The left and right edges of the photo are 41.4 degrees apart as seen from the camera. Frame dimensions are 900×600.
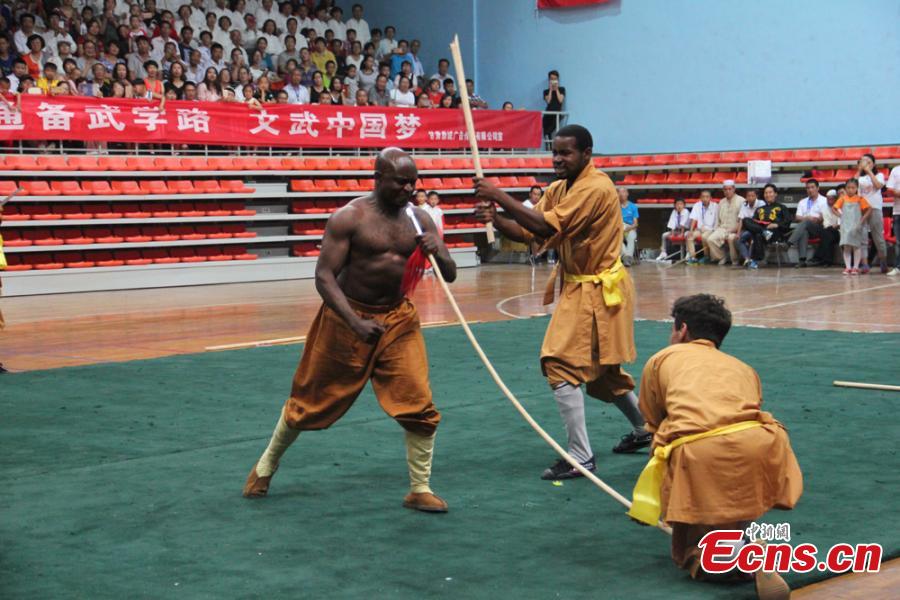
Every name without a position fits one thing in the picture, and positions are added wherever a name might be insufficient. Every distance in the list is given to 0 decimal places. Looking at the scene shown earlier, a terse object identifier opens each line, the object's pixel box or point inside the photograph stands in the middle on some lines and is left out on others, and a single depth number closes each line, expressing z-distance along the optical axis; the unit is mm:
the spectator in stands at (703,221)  21281
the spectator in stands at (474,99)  24234
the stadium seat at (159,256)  18906
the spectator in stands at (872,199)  18250
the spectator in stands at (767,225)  20078
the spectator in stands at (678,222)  22094
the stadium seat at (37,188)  17703
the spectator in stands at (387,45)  24906
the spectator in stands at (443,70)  24714
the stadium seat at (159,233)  18984
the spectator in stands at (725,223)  20766
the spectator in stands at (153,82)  18906
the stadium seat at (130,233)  18766
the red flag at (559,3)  24619
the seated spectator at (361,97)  21562
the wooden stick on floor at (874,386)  7750
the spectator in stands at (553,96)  24812
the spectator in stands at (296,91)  21297
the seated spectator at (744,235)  20438
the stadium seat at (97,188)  18250
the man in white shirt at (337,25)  24469
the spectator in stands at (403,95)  22795
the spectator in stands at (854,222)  18359
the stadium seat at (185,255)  19281
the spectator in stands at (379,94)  22547
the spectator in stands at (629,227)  21797
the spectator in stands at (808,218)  19797
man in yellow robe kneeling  3957
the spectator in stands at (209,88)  19688
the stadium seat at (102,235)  18344
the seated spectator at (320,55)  22844
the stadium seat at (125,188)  18594
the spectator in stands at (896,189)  17969
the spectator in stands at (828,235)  19672
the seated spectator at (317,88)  21422
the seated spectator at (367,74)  23234
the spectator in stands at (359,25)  24625
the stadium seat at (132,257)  18562
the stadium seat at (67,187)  17984
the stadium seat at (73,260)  18062
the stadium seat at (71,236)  18031
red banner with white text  17578
